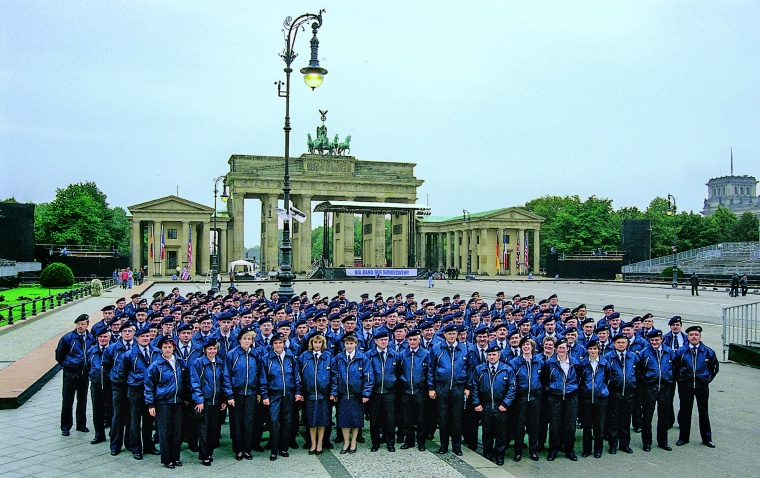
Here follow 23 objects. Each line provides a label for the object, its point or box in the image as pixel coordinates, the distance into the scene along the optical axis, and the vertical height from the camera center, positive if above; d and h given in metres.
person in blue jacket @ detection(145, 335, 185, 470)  8.08 -1.80
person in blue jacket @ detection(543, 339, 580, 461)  8.55 -1.94
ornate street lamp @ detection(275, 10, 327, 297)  16.69 +4.98
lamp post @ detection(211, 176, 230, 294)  37.62 -0.53
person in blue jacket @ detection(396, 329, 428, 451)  8.92 -1.82
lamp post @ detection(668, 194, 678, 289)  51.18 -0.56
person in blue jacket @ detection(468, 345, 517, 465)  8.48 -1.90
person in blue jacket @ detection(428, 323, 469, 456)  8.70 -1.76
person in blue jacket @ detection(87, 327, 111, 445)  9.00 -1.87
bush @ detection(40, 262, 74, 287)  42.97 -1.10
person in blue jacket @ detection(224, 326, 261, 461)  8.40 -1.78
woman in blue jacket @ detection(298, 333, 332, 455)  8.59 -1.76
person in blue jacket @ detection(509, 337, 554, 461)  8.55 -1.88
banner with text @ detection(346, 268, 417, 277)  66.50 -1.28
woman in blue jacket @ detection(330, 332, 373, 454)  8.70 -1.84
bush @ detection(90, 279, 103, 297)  39.19 -1.75
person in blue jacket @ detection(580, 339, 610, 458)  8.69 -1.90
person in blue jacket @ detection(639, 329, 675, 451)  8.99 -1.87
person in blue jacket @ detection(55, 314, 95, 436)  9.59 -1.71
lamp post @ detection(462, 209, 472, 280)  87.39 +2.61
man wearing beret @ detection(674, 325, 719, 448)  9.16 -1.77
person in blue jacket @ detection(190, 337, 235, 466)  8.16 -1.77
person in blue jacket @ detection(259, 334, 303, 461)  8.45 -1.80
